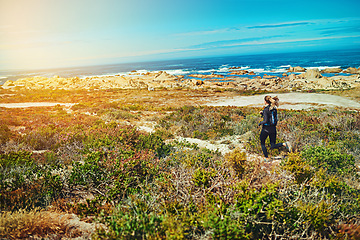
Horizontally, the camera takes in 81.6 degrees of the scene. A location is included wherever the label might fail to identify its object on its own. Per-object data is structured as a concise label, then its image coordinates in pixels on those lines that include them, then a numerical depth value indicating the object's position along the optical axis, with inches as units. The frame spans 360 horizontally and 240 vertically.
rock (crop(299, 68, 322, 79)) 1678.9
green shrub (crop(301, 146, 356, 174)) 181.7
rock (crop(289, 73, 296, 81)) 1688.6
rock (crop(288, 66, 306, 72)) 2400.0
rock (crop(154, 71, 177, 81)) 2149.9
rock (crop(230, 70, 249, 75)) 2651.6
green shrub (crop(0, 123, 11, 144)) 278.1
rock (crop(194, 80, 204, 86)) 1764.1
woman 229.0
